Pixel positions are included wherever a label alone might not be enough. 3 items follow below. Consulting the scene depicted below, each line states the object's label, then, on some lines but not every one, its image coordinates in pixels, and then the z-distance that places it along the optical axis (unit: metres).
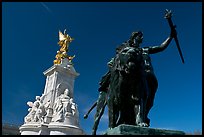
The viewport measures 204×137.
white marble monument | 20.80
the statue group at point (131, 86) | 5.41
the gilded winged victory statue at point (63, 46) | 27.54
